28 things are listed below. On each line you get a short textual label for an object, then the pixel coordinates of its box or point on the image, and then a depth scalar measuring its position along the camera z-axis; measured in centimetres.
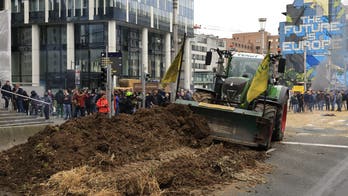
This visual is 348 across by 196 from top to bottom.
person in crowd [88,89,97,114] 2082
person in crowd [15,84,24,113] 1698
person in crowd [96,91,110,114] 1559
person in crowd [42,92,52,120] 1705
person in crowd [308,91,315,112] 3384
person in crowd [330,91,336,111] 3384
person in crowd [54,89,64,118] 2239
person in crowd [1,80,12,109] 1695
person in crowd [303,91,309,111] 3375
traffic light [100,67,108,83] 1714
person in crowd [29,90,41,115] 1738
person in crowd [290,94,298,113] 3294
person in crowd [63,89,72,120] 2174
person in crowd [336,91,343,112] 3338
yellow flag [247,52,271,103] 1048
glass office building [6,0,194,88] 4788
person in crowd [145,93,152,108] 2219
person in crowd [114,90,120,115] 1945
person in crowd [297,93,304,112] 3210
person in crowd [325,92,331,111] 3428
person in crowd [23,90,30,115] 1723
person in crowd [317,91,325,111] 3500
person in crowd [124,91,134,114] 1731
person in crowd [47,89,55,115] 2170
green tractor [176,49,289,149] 1076
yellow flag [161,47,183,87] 1237
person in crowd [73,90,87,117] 2036
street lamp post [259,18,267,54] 3085
